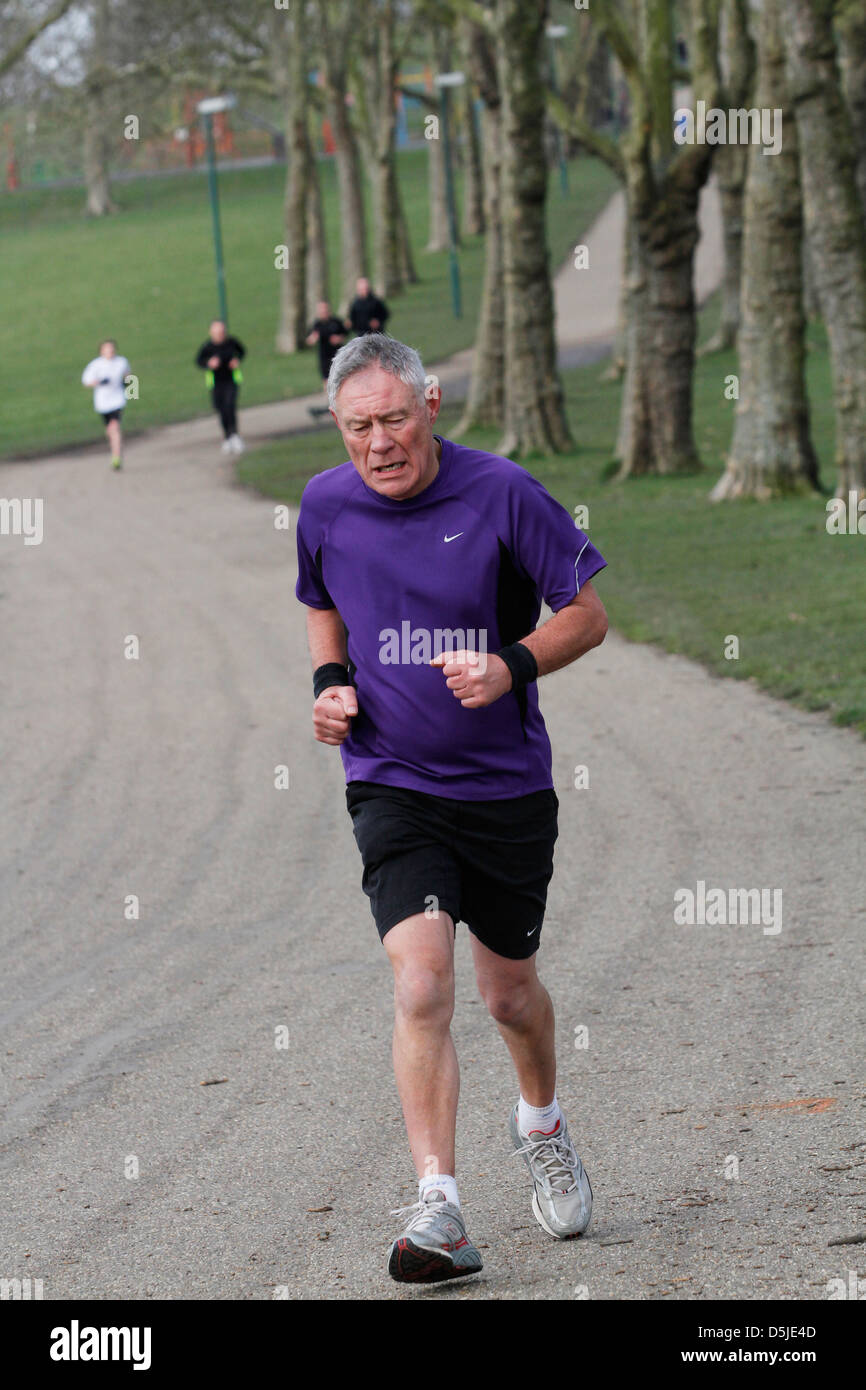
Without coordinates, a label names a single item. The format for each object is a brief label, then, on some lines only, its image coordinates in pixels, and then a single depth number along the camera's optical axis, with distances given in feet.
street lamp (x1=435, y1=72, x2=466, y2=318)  140.56
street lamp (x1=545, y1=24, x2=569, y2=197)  188.37
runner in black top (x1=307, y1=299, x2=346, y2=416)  102.89
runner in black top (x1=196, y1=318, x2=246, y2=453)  90.68
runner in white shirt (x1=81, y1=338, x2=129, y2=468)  88.53
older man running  14.29
